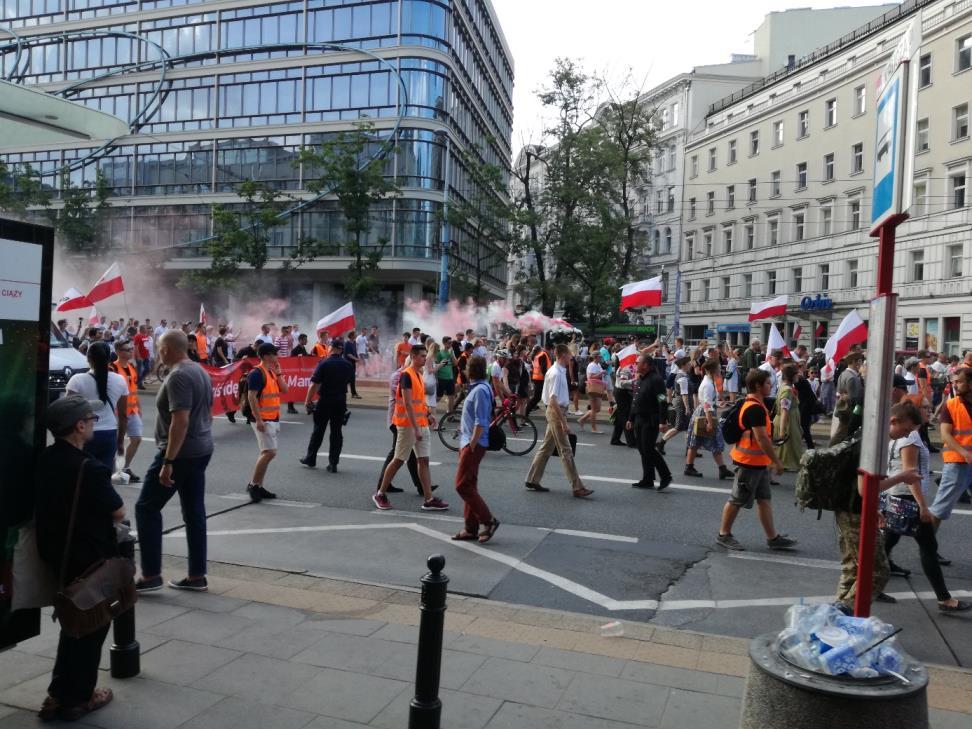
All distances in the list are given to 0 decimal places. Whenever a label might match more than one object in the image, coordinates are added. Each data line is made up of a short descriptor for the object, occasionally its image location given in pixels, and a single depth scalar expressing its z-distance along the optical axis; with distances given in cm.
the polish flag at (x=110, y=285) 1984
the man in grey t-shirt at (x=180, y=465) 571
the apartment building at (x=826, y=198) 3453
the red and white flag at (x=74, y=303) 2072
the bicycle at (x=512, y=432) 1314
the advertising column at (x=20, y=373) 369
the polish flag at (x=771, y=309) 2784
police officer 1113
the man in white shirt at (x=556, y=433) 973
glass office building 4019
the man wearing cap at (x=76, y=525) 379
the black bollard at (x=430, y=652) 349
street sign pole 283
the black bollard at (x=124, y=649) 425
